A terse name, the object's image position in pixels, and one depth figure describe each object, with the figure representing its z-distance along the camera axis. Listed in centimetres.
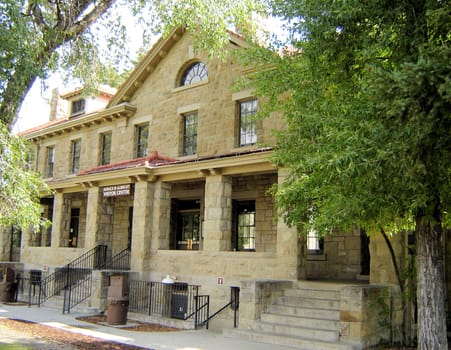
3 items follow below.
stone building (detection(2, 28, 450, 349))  1153
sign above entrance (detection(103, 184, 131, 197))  1748
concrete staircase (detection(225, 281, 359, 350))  1021
